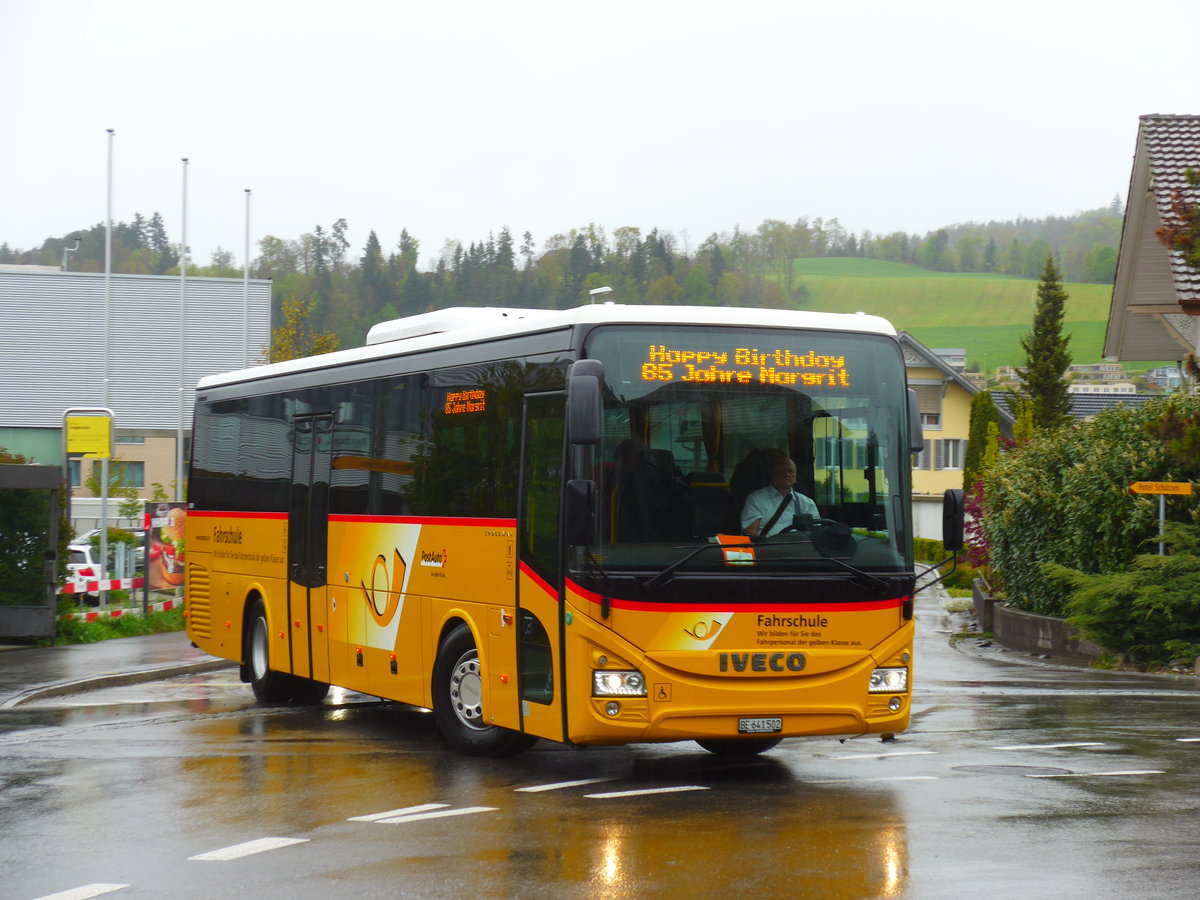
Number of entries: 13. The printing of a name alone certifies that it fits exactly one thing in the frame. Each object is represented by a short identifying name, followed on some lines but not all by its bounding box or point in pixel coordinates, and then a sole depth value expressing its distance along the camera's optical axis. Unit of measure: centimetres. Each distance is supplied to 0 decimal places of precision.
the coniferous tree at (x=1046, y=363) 7206
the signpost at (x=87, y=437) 2312
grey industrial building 7275
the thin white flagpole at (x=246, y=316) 5875
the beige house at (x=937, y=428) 8294
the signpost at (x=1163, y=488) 2144
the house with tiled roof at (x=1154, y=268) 2658
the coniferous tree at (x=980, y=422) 5492
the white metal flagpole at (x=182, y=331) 5282
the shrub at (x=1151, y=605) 2102
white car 2494
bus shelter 2166
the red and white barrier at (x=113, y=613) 2295
